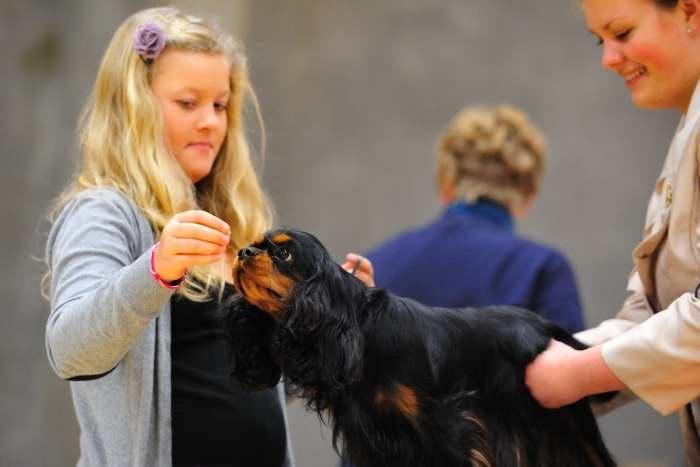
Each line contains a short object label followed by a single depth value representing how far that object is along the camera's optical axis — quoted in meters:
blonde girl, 4.81
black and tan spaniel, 4.76
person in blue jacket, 5.88
